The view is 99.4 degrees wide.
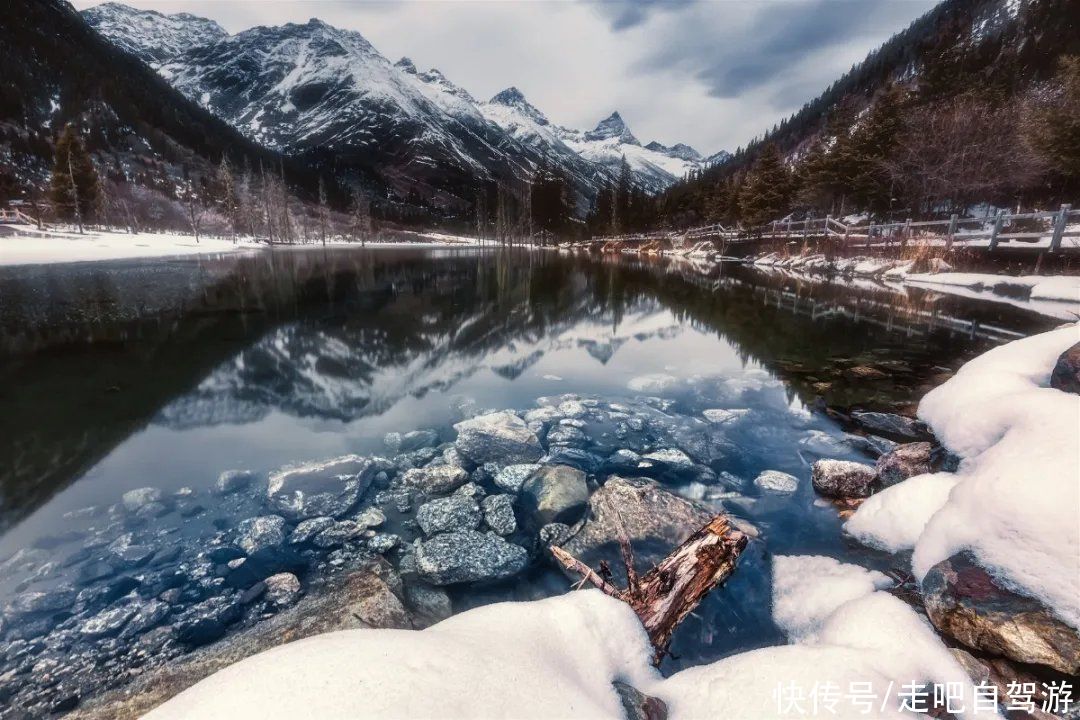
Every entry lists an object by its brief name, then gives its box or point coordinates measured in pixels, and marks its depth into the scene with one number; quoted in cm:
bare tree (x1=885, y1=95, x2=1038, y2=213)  3161
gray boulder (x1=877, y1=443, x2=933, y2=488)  508
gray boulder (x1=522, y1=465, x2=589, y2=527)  518
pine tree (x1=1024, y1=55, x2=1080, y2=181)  2441
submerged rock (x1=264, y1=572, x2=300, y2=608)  394
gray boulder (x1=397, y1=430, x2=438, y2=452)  686
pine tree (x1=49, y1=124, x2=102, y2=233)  5547
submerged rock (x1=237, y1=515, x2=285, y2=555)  464
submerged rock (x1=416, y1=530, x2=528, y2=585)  429
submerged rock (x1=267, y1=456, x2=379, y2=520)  526
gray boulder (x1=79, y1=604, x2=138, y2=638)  359
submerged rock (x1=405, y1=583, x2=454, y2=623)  392
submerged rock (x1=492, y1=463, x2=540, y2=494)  578
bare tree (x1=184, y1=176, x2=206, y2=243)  11154
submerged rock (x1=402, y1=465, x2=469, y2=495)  571
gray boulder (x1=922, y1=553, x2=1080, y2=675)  275
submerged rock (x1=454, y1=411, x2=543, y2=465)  654
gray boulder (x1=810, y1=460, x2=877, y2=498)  547
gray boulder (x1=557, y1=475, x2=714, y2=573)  459
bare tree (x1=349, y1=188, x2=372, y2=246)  12242
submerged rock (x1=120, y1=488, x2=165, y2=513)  527
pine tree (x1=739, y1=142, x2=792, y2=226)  4716
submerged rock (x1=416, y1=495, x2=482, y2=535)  495
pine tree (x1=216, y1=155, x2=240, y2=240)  8402
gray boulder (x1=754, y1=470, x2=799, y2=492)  570
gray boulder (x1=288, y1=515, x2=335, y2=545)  475
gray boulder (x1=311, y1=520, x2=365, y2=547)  472
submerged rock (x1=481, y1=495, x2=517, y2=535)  500
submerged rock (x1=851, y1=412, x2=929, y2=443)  685
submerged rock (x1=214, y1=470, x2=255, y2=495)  568
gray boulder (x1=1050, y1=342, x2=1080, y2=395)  450
